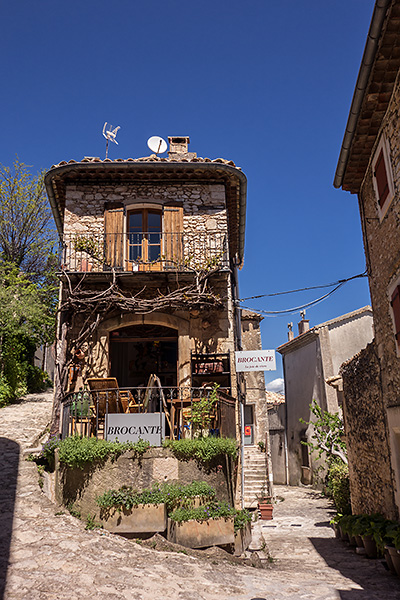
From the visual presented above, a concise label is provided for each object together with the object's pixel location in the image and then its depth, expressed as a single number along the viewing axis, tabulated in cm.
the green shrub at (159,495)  762
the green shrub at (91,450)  796
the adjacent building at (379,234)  636
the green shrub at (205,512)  751
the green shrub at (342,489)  1152
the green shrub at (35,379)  1684
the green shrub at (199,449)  812
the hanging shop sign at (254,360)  1012
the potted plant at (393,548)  620
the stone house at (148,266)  1085
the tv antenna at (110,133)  1326
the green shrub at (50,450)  898
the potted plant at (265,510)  1339
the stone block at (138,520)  751
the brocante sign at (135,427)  831
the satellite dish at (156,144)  1301
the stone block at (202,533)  741
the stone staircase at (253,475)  1533
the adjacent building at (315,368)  1933
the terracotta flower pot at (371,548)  756
